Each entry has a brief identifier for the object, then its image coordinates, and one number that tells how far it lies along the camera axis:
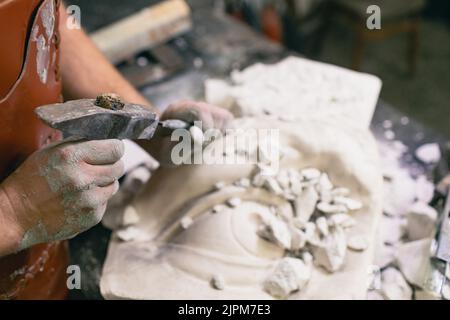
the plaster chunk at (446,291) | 1.60
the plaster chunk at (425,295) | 1.65
